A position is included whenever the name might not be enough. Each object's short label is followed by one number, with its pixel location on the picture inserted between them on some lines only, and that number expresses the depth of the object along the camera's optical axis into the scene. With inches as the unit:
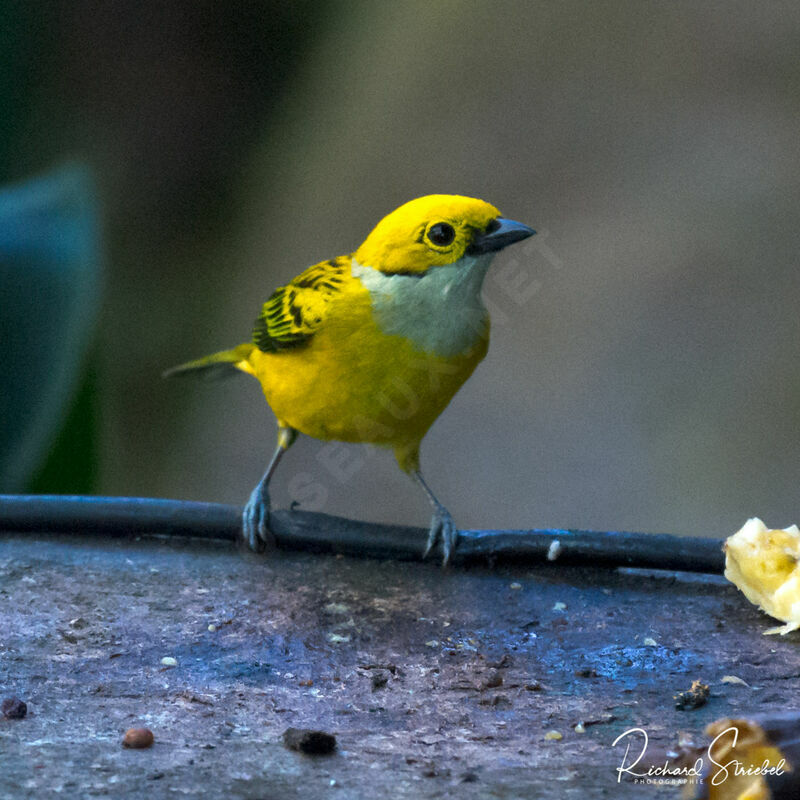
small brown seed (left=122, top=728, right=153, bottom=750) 124.1
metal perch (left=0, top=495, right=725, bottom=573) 201.5
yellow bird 199.5
